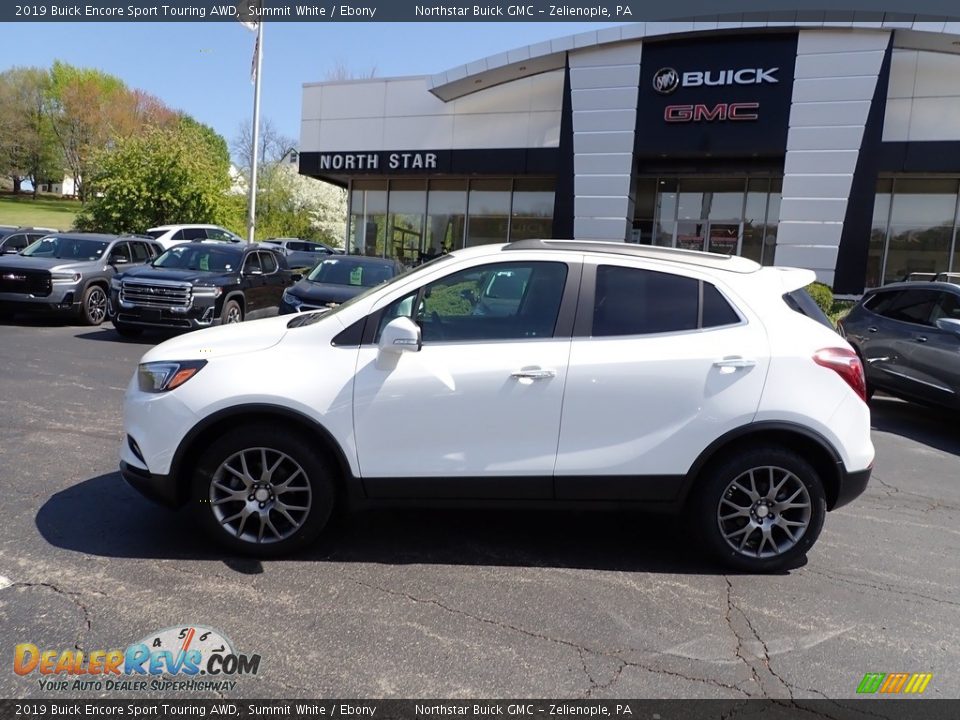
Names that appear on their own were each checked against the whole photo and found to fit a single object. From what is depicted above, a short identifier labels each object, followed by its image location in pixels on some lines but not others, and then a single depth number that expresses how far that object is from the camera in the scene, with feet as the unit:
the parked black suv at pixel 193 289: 35.70
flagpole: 77.07
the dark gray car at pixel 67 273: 40.24
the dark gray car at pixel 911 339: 24.44
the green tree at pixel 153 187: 83.46
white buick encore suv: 12.20
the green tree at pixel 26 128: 223.24
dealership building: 57.47
